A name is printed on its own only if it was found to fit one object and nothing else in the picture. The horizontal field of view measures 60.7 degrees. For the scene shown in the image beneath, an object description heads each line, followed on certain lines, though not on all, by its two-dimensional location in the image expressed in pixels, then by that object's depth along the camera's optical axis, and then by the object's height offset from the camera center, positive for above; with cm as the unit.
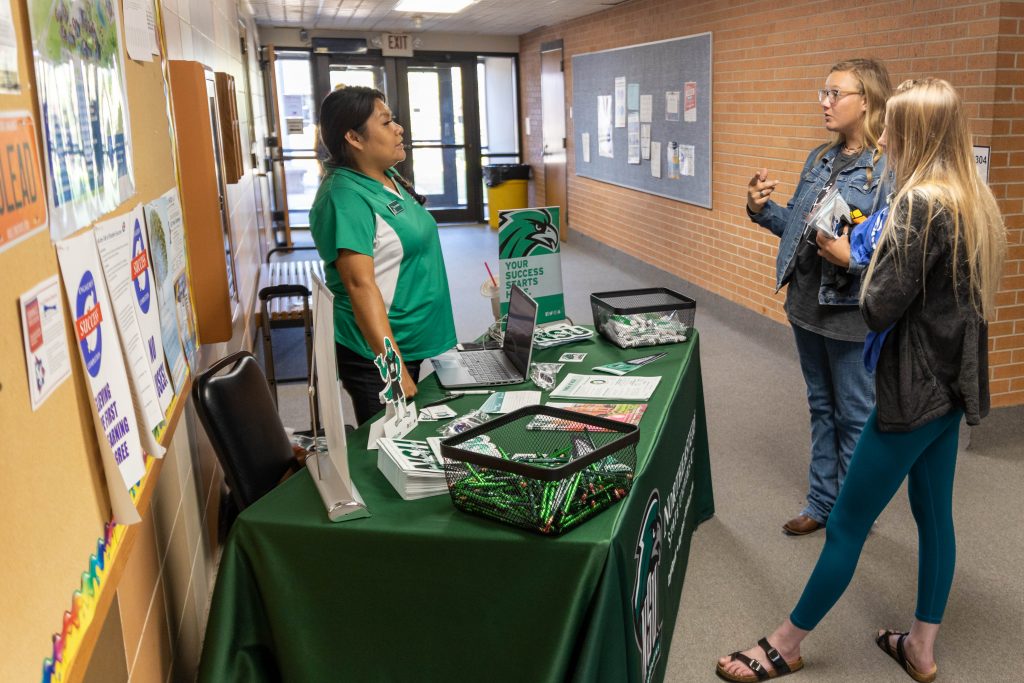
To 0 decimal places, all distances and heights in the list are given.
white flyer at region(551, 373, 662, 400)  242 -67
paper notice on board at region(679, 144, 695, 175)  673 -12
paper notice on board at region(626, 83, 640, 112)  762 +42
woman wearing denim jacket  278 -43
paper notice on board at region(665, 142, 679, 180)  702 -12
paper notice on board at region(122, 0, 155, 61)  174 +28
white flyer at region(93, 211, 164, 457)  138 -23
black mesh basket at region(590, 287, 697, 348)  286 -58
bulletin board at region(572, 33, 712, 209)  651 +30
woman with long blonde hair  199 -40
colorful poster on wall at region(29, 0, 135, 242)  113 +9
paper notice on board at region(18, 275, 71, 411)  99 -20
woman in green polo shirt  250 -26
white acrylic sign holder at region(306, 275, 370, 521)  171 -50
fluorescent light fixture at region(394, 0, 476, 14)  784 +135
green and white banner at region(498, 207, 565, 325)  297 -36
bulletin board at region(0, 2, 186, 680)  90 -36
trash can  1090 -41
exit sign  1078 +134
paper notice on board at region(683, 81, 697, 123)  656 +30
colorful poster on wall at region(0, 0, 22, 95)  95 +13
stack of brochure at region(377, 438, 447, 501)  185 -66
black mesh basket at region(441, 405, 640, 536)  163 -63
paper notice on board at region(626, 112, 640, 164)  767 +8
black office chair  211 -65
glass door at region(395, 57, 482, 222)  1126 +26
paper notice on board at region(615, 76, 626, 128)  796 +40
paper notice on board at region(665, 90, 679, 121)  688 +30
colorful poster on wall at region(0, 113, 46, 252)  92 -1
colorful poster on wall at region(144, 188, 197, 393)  182 -22
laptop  255 -63
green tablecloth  165 -85
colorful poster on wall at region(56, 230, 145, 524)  118 -28
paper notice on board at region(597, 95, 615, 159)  839 +18
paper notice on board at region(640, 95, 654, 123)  731 +30
